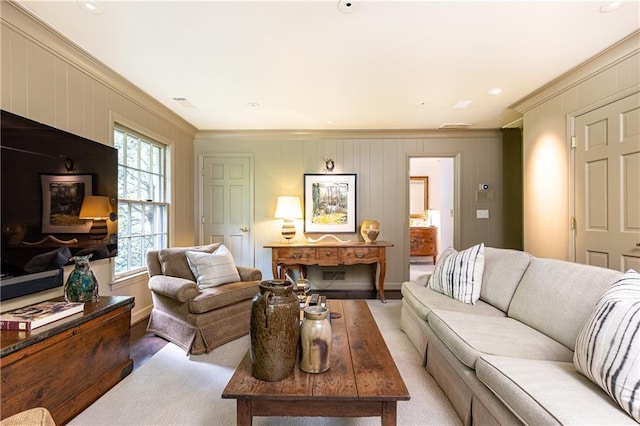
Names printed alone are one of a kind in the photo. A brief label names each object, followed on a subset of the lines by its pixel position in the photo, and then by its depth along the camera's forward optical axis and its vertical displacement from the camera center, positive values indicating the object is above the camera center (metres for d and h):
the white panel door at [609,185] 2.30 +0.22
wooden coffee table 1.22 -0.73
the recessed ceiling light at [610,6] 1.86 +1.27
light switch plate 4.59 -0.01
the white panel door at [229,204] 4.65 +0.15
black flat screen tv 1.79 +0.09
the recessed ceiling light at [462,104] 3.46 +1.25
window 3.10 +0.16
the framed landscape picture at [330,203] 4.56 +0.15
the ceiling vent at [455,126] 4.30 +1.25
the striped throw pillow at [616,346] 1.04 -0.51
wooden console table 3.91 -0.54
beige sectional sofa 1.12 -0.69
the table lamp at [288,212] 4.27 +0.02
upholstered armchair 2.46 -0.74
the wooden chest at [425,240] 6.89 -0.62
